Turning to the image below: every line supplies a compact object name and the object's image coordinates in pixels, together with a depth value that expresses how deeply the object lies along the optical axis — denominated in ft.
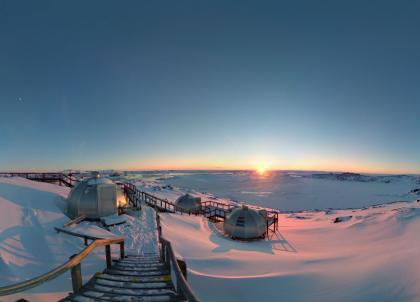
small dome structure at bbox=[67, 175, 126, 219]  52.49
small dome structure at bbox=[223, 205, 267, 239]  65.16
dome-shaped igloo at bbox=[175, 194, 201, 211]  100.42
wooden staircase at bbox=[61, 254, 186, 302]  14.65
